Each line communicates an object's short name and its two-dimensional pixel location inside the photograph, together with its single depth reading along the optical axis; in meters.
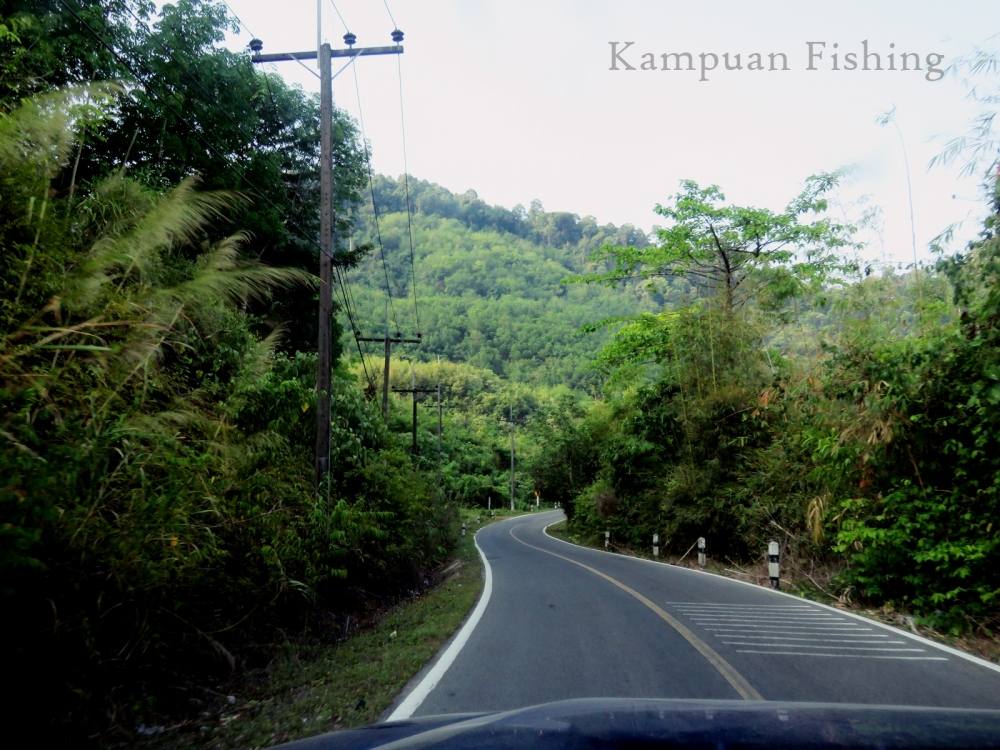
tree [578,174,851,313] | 21.22
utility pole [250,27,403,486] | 10.30
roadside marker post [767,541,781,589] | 13.49
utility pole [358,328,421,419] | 26.74
